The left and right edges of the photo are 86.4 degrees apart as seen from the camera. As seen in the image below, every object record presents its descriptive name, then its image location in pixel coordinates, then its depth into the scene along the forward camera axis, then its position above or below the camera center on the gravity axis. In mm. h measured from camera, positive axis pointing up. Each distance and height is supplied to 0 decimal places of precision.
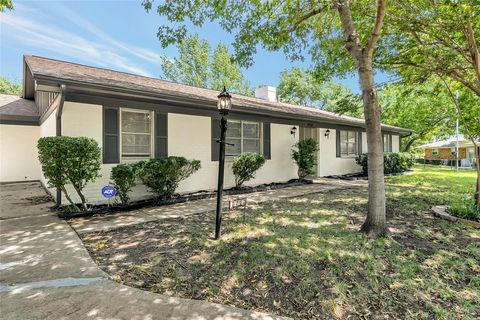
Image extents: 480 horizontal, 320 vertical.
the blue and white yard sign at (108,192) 5602 -656
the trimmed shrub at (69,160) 4895 +44
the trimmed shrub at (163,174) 6145 -298
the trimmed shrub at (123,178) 5789 -366
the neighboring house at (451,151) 22047 +945
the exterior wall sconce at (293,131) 10102 +1195
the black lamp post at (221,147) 4059 +231
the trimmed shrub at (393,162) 12477 -60
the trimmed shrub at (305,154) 9742 +271
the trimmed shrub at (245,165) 8094 -123
